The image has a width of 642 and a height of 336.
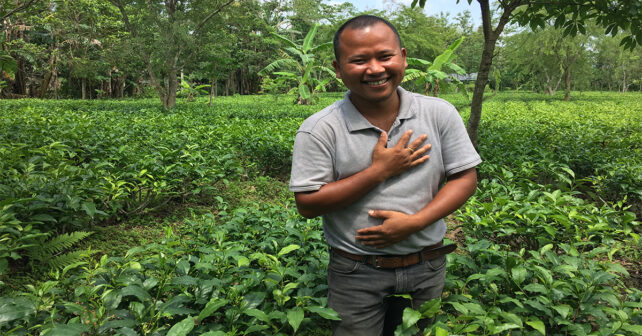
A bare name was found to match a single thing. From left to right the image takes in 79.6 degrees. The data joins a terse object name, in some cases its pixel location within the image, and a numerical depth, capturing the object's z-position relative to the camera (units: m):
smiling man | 1.28
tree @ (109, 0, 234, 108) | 13.06
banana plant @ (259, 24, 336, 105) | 11.33
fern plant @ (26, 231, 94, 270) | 2.69
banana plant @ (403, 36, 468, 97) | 9.62
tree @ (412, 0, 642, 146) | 4.35
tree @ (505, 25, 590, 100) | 20.33
